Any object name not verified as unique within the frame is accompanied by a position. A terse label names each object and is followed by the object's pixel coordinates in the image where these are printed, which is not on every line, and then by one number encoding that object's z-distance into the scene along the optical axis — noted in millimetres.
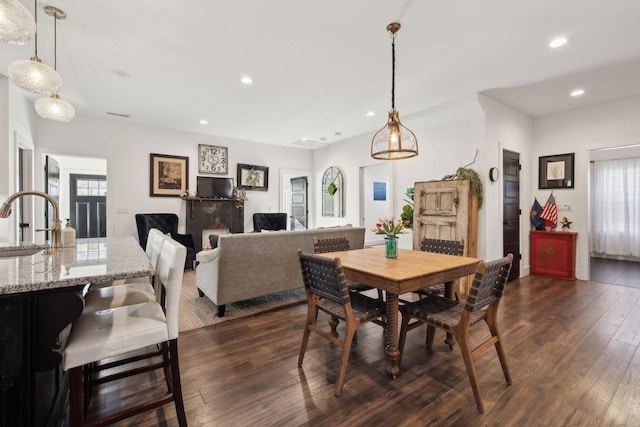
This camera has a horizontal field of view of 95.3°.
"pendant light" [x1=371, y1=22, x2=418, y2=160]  2496
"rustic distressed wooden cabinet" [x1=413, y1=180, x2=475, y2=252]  4023
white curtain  5906
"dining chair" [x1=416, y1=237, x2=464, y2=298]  2696
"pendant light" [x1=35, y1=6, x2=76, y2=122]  2486
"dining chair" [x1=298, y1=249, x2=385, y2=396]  1841
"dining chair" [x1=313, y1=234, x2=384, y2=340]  2603
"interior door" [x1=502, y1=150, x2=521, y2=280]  4477
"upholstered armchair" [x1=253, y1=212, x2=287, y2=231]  6633
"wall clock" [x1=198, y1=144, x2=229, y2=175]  6094
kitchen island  1125
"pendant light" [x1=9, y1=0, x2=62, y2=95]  1864
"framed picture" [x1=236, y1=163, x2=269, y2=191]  6590
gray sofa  3059
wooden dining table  1897
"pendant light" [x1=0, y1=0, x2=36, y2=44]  1386
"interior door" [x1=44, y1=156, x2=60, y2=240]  4527
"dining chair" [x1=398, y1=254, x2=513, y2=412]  1692
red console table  4570
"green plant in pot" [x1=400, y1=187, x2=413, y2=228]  4773
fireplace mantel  5883
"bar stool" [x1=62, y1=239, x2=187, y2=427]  1257
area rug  2975
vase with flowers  2498
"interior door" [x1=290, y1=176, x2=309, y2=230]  7563
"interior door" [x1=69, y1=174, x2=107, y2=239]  6594
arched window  6770
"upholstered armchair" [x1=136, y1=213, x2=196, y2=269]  5156
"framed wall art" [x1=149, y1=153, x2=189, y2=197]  5566
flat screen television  5996
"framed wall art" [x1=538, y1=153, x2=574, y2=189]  4684
